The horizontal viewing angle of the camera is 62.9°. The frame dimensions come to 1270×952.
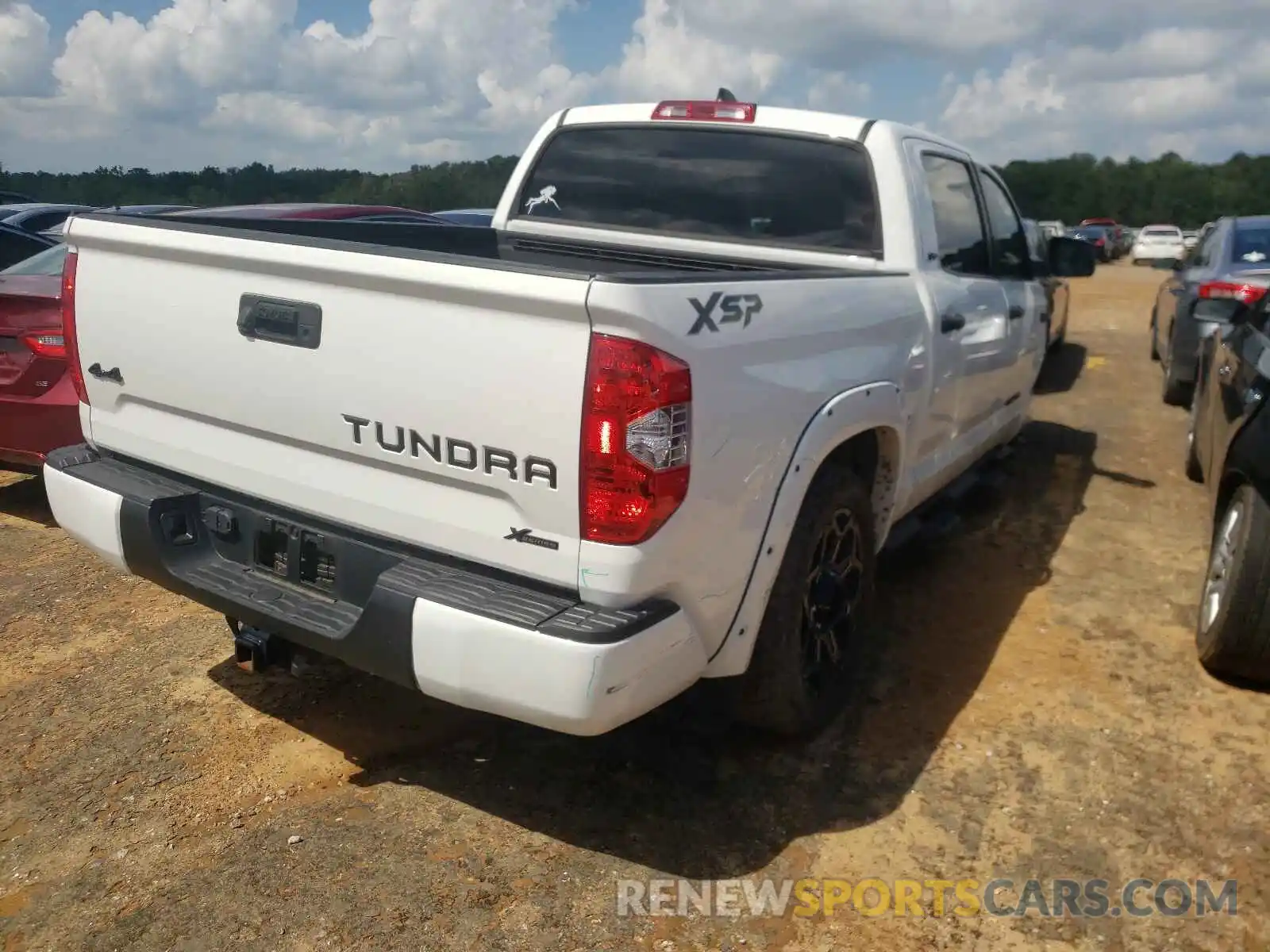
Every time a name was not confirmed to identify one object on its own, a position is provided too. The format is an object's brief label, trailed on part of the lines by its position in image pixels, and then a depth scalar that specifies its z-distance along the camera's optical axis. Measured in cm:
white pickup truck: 233
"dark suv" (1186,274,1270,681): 357
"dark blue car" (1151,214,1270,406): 703
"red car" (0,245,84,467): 516
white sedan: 3566
